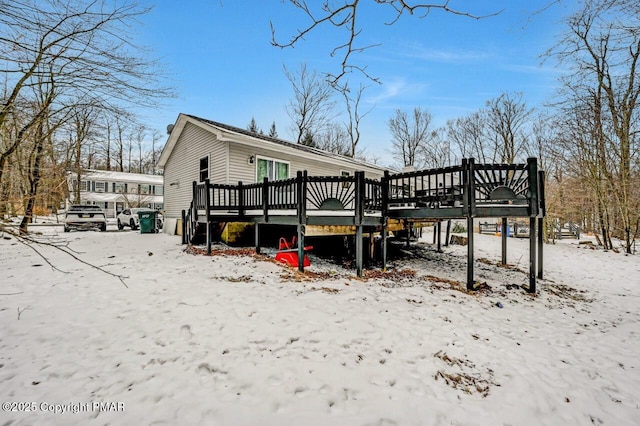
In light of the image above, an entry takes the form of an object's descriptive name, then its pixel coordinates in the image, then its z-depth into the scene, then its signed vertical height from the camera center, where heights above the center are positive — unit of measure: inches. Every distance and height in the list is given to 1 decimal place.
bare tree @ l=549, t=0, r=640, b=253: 430.3 +149.4
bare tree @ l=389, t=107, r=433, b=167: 1219.9 +349.5
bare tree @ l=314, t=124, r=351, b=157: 1311.5 +345.7
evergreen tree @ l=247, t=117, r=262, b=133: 1432.1 +450.1
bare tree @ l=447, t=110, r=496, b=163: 1078.4 +314.2
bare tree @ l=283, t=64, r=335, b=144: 972.6 +385.6
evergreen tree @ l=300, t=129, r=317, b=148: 1082.1 +296.8
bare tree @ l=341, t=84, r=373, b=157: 1013.5 +326.7
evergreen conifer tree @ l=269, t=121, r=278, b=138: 1371.8 +408.0
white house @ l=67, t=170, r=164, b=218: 1196.4 +115.1
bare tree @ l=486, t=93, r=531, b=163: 955.3 +314.1
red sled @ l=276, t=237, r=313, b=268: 265.6 -38.9
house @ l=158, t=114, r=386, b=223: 405.1 +92.2
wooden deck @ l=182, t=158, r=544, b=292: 214.5 +11.6
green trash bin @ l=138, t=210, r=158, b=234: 570.6 -11.5
